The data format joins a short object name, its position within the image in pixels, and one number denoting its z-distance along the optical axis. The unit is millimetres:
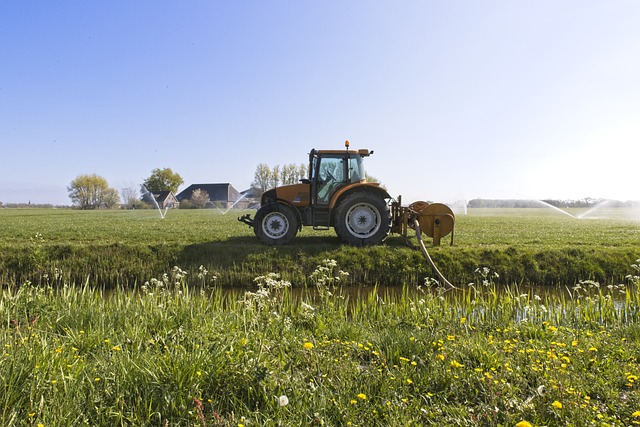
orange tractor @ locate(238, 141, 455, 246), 10006
